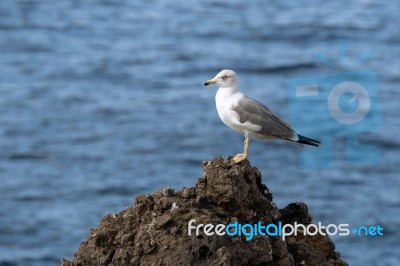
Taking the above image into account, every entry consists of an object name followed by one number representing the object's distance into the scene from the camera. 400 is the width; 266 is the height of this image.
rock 19.42
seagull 23.56
